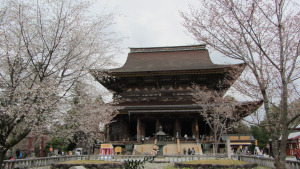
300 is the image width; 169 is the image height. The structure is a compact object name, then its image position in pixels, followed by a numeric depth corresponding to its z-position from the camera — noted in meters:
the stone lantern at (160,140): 15.91
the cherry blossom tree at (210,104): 18.92
